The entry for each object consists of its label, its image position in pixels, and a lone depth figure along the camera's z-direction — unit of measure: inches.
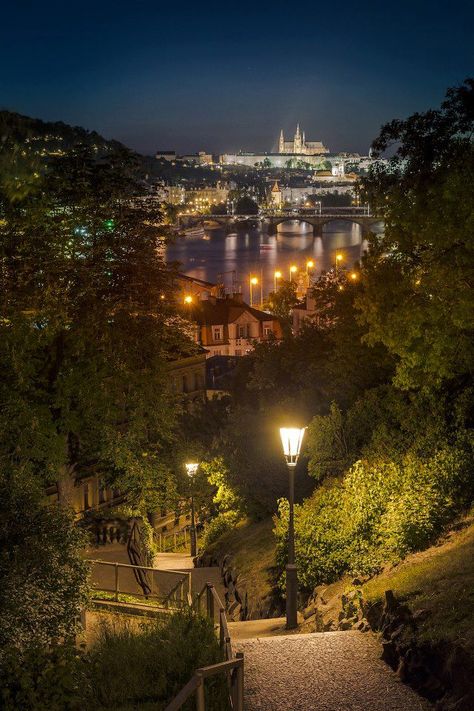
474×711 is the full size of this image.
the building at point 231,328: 2459.4
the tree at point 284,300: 2564.7
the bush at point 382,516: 478.6
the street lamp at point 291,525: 433.1
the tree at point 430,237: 631.2
